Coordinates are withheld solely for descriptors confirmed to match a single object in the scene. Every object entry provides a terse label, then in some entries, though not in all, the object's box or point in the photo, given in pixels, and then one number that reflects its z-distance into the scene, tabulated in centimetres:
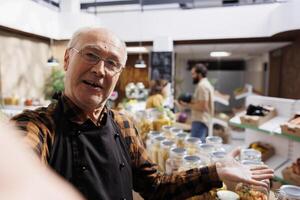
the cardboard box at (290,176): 178
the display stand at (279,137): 204
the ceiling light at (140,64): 641
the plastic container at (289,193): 86
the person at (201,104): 364
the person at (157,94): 338
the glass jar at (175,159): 125
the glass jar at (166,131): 180
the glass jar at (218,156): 117
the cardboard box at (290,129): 168
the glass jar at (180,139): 162
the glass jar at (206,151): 127
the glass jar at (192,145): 142
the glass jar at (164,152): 146
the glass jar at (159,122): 221
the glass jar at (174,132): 174
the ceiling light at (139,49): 767
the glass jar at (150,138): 165
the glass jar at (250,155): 121
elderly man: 85
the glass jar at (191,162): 117
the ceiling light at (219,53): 829
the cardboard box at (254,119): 205
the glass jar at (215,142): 139
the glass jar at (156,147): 155
